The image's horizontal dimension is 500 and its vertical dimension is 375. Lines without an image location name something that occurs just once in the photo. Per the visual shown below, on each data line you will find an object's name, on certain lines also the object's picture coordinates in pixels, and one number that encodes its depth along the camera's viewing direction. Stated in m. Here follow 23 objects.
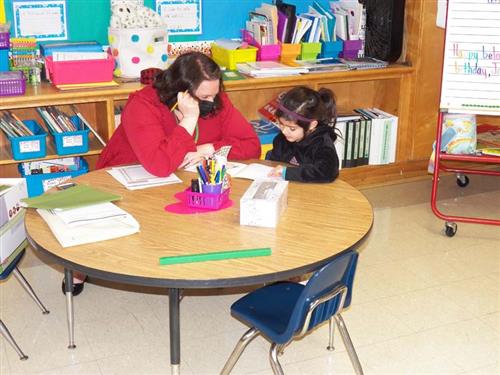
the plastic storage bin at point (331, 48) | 4.58
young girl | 2.96
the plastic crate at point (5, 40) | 3.79
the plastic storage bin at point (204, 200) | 2.52
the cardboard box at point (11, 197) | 2.77
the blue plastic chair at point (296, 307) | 2.18
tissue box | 2.37
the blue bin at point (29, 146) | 3.78
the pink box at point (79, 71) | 3.80
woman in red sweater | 2.89
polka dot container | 4.00
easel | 3.80
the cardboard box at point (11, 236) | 2.71
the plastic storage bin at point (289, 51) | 4.43
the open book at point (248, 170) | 2.89
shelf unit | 3.82
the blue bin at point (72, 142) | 3.88
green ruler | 2.15
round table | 2.11
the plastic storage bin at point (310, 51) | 4.50
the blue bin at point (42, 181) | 3.98
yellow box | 4.31
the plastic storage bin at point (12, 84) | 3.67
